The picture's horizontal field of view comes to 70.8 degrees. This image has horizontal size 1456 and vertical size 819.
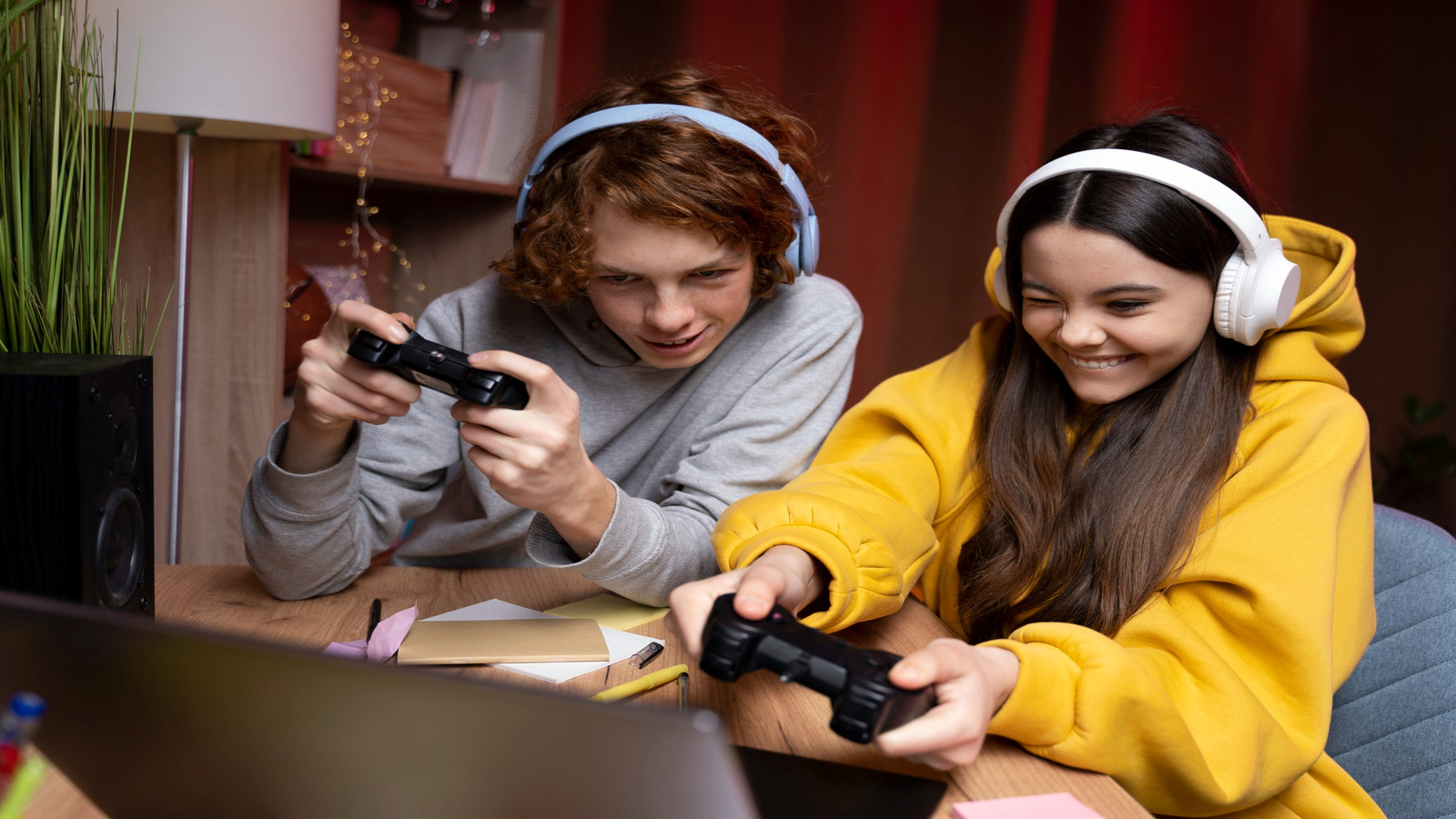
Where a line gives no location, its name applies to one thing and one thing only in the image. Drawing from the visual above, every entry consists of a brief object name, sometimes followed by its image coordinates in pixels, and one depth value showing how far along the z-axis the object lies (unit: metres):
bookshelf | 1.67
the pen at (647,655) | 0.87
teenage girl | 0.74
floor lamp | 1.30
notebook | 0.84
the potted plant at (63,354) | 0.72
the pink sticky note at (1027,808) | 0.64
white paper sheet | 0.84
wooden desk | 0.70
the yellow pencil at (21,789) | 0.28
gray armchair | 0.88
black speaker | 0.72
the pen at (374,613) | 0.93
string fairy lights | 1.90
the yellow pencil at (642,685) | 0.77
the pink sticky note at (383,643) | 0.86
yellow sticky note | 1.00
